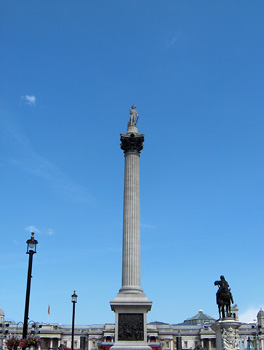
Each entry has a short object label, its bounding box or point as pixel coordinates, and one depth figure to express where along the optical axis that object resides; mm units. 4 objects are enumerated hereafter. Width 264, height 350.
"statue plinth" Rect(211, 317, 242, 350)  26516
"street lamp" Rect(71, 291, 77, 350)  41438
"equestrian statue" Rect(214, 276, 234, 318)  28609
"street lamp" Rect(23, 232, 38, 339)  23716
